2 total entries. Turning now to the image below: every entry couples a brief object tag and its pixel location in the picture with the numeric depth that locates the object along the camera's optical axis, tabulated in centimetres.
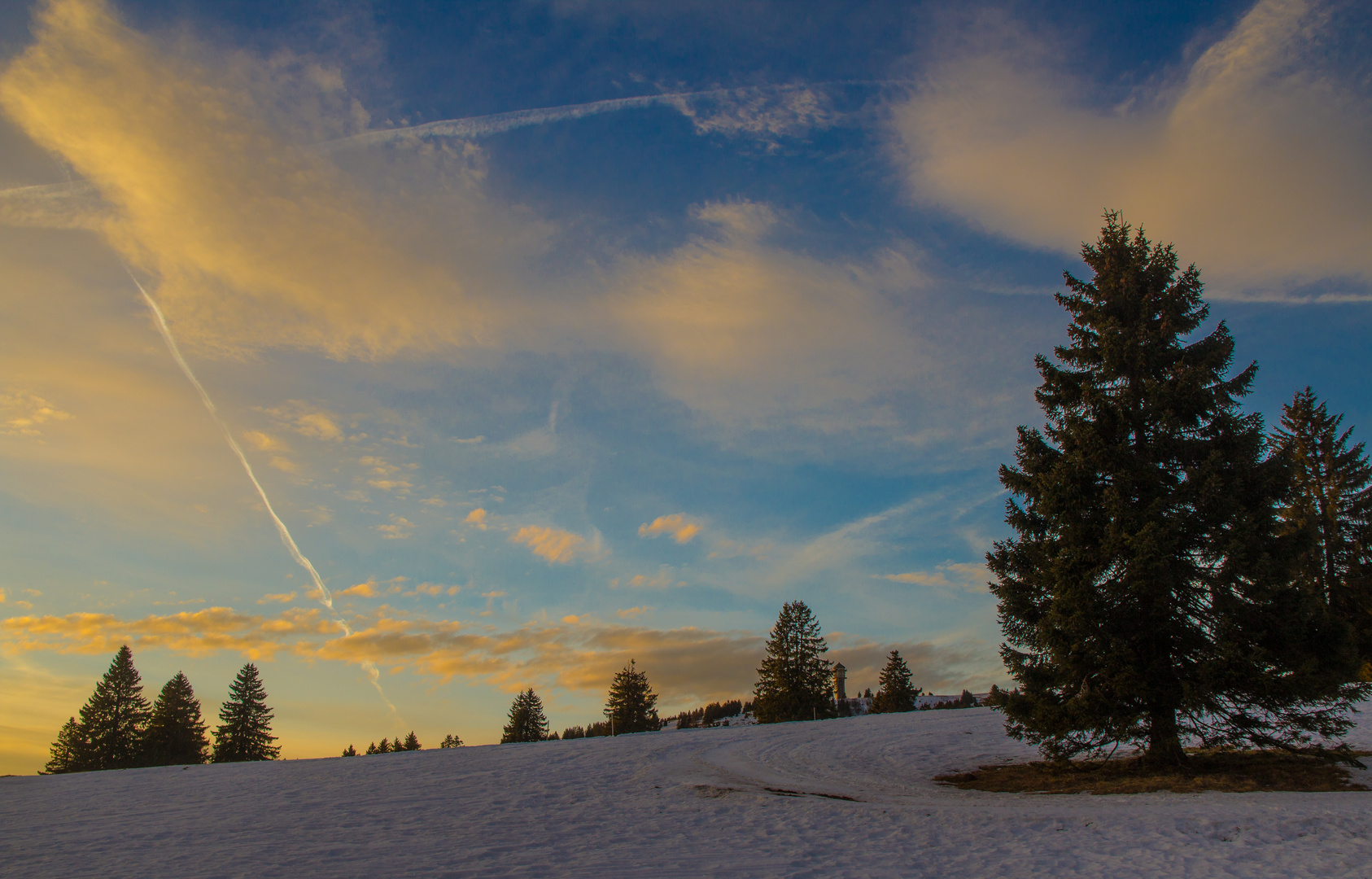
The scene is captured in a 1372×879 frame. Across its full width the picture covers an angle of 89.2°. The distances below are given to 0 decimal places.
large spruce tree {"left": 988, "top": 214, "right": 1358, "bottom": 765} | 1444
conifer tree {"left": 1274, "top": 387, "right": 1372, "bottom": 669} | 3120
